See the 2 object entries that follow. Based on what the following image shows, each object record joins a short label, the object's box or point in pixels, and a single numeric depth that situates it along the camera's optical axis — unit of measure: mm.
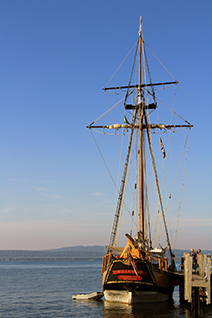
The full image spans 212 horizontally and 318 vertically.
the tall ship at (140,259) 27484
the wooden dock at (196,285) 23438
